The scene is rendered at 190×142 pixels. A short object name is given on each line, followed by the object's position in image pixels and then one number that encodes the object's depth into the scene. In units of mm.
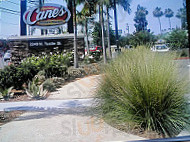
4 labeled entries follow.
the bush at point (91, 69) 4418
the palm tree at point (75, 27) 6216
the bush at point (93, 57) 5397
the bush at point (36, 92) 5629
